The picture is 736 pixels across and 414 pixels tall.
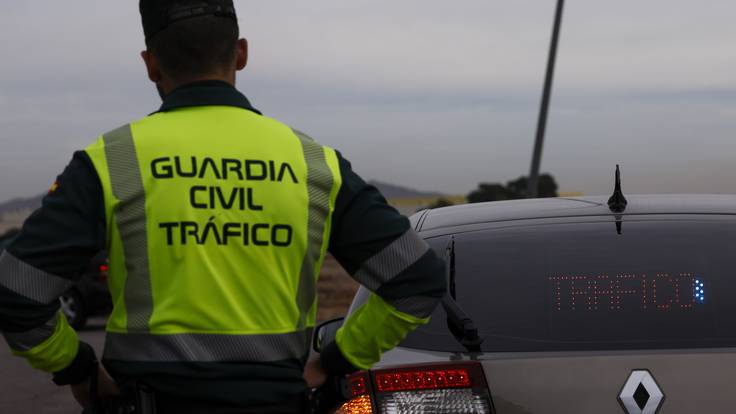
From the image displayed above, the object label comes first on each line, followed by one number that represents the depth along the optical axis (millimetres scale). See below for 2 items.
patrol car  3906
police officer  2898
